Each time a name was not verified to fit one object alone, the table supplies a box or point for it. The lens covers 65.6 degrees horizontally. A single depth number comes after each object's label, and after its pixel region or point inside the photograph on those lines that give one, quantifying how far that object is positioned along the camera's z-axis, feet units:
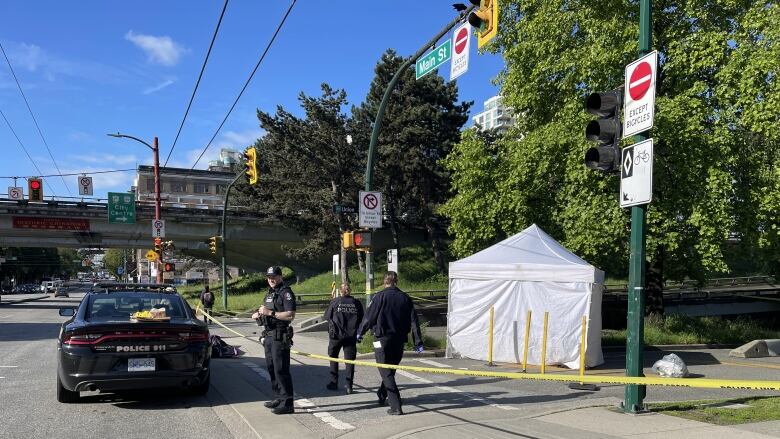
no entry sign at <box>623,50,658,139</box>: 23.00
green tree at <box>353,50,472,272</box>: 124.98
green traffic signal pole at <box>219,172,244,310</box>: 99.01
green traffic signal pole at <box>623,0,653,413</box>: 23.81
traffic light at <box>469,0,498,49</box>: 29.40
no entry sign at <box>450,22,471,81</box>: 33.32
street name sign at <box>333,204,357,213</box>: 49.67
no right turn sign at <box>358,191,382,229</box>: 46.29
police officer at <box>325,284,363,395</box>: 29.91
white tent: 40.42
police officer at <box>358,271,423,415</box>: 24.21
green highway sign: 111.45
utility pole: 95.86
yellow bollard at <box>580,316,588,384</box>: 34.63
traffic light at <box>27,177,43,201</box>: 93.04
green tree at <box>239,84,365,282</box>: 128.36
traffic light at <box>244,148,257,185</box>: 67.42
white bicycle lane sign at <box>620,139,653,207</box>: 23.12
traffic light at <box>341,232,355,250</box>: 46.57
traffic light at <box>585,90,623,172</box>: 24.59
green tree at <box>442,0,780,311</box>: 51.31
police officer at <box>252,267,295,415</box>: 23.71
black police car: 23.58
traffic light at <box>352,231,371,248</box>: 46.37
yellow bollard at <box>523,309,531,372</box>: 38.42
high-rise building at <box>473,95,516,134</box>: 518.04
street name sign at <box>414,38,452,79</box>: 36.58
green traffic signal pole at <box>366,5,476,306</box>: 39.99
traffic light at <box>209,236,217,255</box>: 101.14
